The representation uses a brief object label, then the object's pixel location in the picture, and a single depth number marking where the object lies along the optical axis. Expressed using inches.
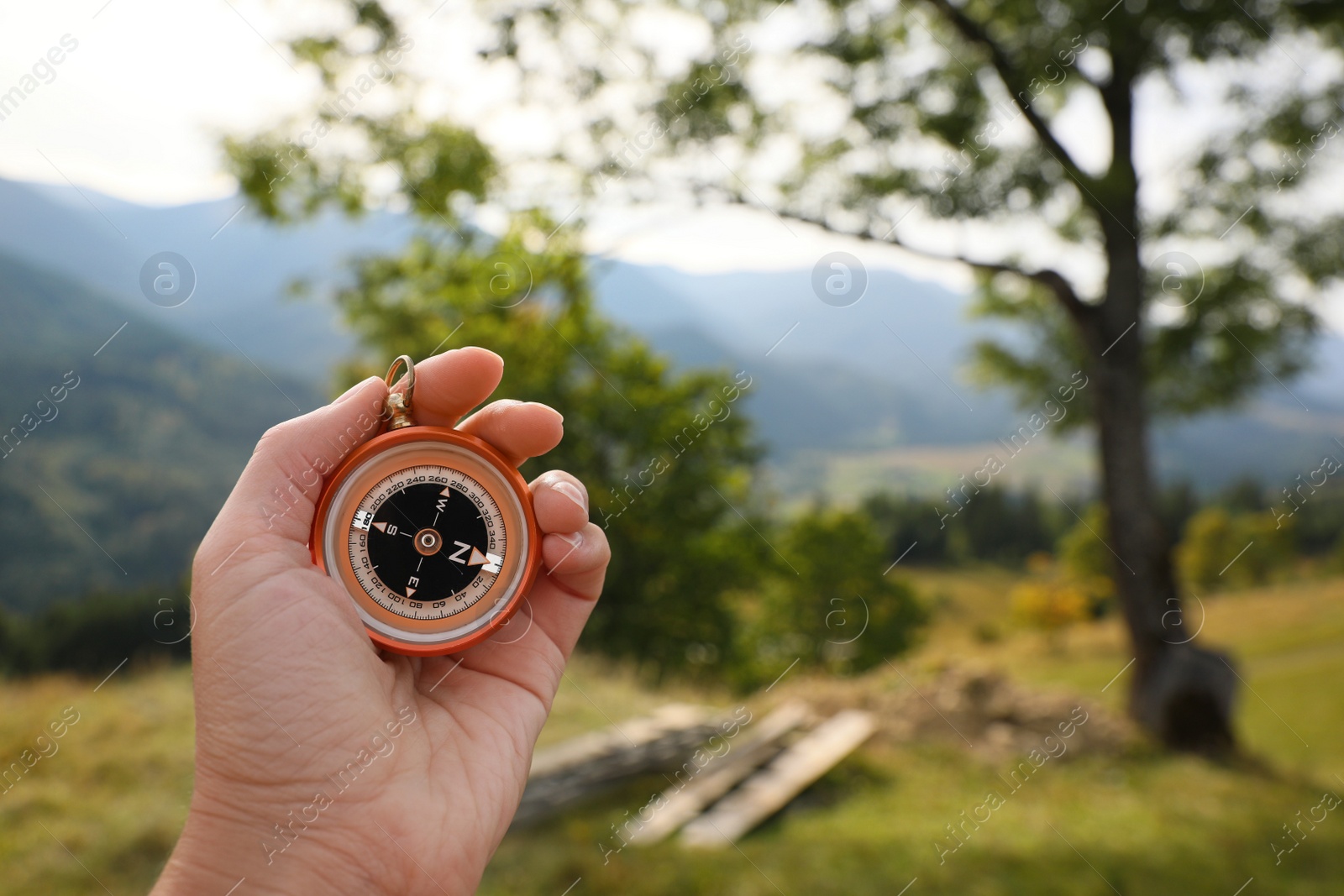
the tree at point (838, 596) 1403.8
